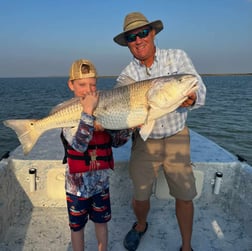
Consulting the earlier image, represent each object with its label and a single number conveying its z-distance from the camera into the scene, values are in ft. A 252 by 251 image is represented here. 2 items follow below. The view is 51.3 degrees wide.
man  10.74
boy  9.48
